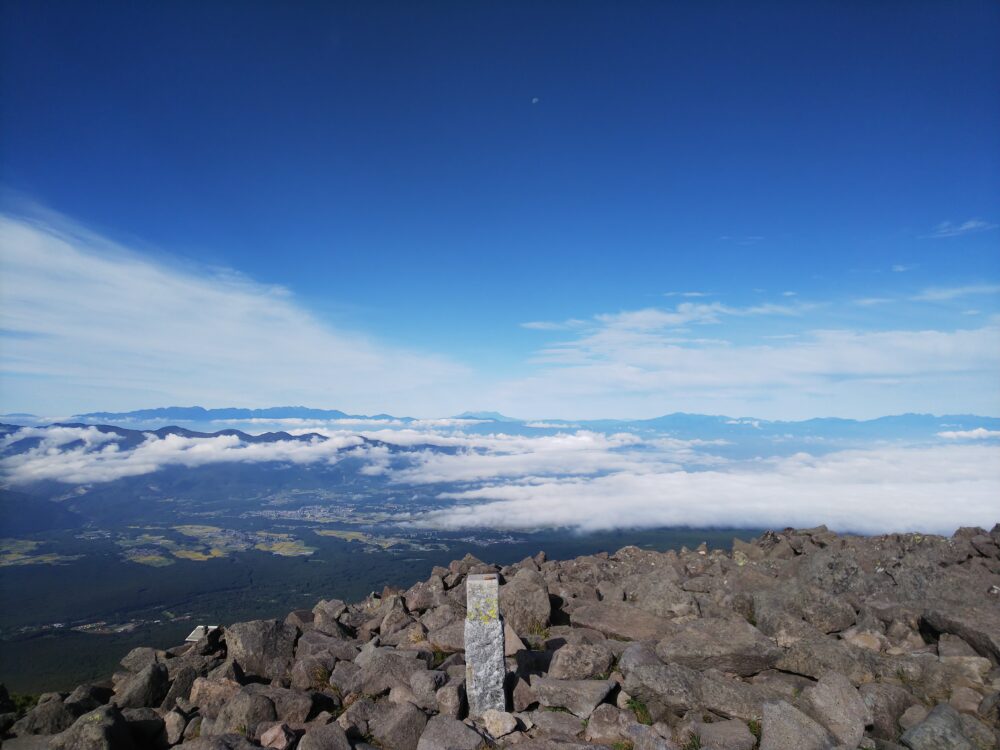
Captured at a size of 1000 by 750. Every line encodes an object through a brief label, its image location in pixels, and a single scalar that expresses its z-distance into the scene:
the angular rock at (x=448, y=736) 10.75
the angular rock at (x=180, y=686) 13.95
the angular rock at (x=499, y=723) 11.27
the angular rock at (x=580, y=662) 13.11
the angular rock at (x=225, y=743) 10.58
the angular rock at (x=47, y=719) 13.54
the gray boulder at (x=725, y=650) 13.19
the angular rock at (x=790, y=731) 9.70
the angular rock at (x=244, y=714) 11.91
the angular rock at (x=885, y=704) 10.83
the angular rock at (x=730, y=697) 11.19
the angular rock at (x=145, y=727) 12.54
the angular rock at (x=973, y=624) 13.24
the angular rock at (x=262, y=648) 15.12
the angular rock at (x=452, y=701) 11.87
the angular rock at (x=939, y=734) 9.90
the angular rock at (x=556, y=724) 11.22
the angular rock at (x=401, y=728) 11.28
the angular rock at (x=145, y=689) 13.98
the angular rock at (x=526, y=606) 16.79
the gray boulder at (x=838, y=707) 10.36
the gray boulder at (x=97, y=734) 11.44
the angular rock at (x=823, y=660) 12.73
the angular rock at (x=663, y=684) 11.52
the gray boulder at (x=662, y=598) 17.66
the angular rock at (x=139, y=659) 17.20
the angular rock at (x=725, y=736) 10.12
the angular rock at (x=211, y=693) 13.42
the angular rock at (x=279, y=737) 11.02
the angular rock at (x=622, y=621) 16.14
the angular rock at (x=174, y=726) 12.58
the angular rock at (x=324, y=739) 10.77
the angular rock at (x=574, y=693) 11.77
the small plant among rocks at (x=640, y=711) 11.47
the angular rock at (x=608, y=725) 10.95
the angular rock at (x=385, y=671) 13.35
